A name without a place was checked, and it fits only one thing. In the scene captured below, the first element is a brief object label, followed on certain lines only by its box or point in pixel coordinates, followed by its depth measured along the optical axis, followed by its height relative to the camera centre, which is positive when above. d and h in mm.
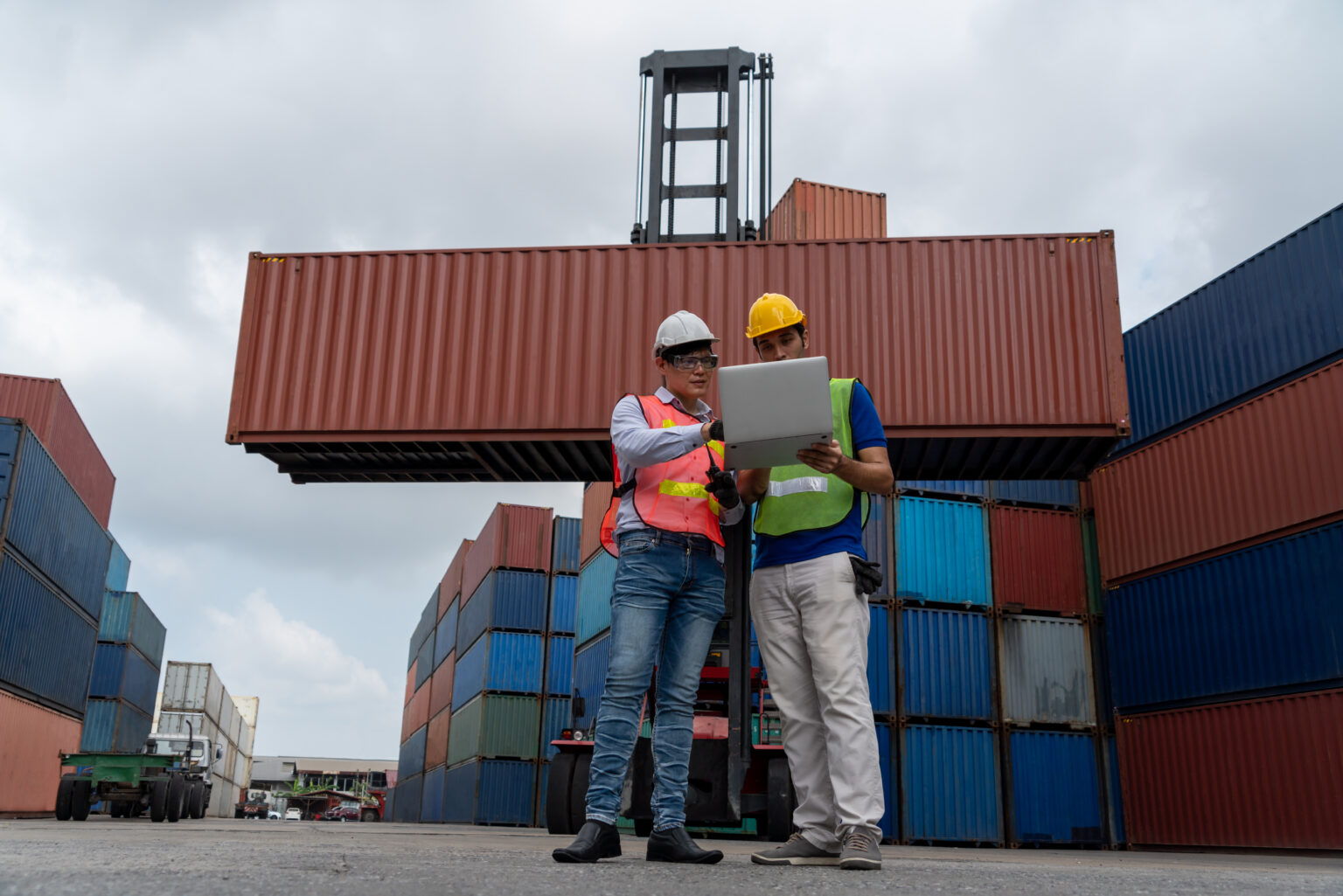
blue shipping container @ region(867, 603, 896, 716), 15273 +1382
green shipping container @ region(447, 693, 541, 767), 24281 +438
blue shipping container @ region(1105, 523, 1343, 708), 12758 +1888
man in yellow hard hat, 3592 +487
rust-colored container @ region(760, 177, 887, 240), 19672 +10249
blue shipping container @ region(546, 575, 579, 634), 25891 +3519
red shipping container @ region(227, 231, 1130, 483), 9375 +3684
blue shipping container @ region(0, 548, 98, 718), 15258 +1463
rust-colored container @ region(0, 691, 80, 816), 15281 -333
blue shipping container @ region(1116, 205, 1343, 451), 13391 +5990
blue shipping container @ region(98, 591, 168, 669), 29219 +3229
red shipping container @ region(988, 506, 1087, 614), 16531 +3193
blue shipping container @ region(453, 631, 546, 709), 24859 +1964
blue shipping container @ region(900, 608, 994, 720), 15531 +1388
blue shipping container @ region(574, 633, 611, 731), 18938 +1440
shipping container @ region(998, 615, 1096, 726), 15930 +1338
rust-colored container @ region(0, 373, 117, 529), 20297 +6161
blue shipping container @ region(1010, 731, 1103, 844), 15375 -401
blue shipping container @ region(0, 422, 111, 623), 15078 +3367
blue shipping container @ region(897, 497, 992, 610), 16078 +3139
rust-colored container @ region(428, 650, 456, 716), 32531 +1838
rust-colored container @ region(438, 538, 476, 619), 33188 +5497
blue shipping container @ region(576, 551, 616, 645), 19469 +2923
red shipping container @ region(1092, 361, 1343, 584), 13023 +3879
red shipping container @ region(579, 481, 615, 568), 20547 +4651
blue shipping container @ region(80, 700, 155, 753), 28109 +193
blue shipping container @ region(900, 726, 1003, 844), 14898 -388
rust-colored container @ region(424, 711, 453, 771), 31703 +82
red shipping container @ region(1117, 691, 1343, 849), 12375 -105
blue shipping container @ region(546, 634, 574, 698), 25423 +1965
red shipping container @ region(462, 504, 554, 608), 26125 +5159
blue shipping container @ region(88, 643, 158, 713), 28609 +1689
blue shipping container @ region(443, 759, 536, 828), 23922 -1043
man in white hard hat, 3578 +618
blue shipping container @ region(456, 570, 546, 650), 25391 +3501
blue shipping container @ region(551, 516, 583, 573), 26391 +5019
